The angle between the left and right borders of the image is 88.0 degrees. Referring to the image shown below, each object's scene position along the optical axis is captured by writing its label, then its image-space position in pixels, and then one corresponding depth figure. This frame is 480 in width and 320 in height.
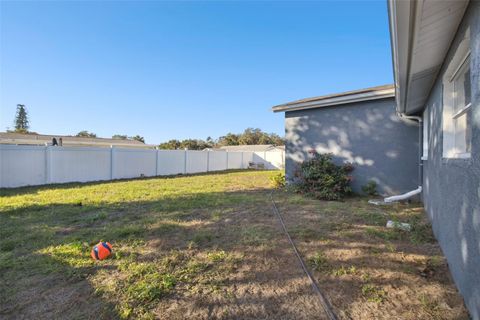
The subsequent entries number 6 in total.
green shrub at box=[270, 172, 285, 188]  9.78
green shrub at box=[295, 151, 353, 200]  7.05
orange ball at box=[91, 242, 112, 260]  3.07
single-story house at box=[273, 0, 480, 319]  1.78
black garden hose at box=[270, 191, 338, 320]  1.99
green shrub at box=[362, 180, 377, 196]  7.30
